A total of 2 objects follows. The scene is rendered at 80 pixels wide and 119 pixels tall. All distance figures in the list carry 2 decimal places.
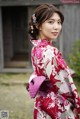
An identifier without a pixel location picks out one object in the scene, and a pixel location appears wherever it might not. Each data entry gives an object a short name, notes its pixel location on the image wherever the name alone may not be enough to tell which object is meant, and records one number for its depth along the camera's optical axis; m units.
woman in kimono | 2.39
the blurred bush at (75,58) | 8.26
